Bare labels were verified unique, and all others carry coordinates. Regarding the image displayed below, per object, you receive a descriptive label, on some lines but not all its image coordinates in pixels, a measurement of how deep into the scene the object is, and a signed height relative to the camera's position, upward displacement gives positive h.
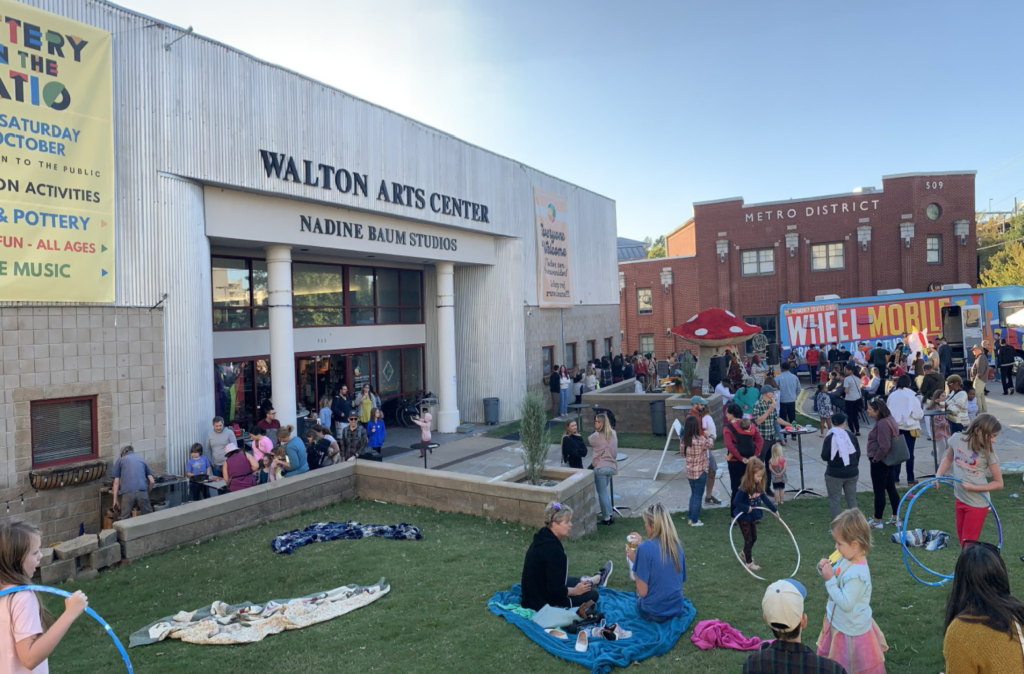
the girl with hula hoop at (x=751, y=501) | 7.80 -2.02
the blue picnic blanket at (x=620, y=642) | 5.73 -2.77
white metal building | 12.15 +2.60
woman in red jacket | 10.05 -1.63
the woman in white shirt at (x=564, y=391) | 23.94 -1.86
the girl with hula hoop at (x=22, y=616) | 3.27 -1.31
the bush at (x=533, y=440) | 11.26 -1.70
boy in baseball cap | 3.34 -1.62
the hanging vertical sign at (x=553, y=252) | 24.61 +3.44
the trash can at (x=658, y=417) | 18.81 -2.28
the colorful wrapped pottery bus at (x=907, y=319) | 27.53 +0.52
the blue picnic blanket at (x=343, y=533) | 9.30 -2.72
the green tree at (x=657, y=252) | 75.44 +10.26
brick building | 35.62 +4.80
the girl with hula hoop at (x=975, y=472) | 6.79 -1.50
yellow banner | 10.26 +3.17
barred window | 10.78 -1.30
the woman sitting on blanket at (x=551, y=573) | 6.53 -2.32
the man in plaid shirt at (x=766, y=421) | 11.58 -1.55
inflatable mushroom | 20.11 +0.19
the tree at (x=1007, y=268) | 41.38 +3.97
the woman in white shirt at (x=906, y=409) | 11.27 -1.35
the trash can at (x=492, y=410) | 22.28 -2.30
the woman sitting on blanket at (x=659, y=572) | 6.32 -2.27
